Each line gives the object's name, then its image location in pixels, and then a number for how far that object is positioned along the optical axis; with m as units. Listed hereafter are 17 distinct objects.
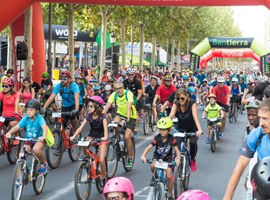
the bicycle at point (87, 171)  9.94
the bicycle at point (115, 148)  12.55
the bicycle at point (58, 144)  13.46
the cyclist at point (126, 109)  13.17
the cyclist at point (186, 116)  11.23
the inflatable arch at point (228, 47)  53.79
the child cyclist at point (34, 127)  10.55
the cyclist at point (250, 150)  5.10
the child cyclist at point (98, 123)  10.70
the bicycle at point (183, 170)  10.31
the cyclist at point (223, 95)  20.33
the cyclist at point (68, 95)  14.20
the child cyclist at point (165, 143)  9.72
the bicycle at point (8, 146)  13.73
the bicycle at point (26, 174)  9.74
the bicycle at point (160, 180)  8.96
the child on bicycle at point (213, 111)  18.68
